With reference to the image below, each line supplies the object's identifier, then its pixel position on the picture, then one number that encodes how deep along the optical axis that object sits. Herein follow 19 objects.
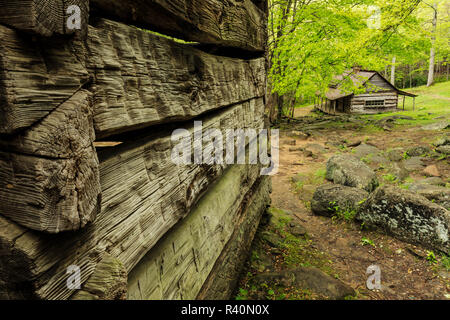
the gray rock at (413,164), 7.58
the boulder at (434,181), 6.16
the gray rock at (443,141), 9.06
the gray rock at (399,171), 6.94
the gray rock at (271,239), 4.13
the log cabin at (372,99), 23.27
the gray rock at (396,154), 8.57
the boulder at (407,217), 3.90
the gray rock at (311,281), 3.01
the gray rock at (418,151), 8.76
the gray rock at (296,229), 4.64
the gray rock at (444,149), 8.32
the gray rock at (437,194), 4.71
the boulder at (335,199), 5.14
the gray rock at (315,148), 11.00
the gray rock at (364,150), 9.75
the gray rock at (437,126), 11.89
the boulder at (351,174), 6.10
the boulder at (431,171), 6.84
